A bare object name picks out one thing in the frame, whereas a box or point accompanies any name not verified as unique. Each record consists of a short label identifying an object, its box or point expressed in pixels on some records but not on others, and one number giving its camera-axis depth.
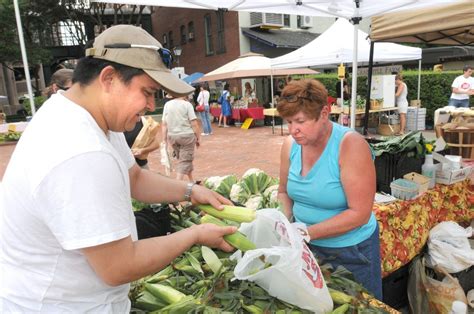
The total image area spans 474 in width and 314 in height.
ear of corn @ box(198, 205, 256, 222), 1.77
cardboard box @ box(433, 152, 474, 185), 3.84
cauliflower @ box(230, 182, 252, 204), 3.21
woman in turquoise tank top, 2.16
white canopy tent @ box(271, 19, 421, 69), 9.58
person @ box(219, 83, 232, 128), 17.28
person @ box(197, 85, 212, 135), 14.98
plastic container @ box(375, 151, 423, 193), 3.65
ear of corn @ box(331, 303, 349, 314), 1.55
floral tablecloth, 3.27
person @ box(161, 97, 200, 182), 6.89
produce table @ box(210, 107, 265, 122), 16.73
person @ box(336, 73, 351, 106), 14.87
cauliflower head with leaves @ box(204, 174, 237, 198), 3.40
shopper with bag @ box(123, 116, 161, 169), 4.90
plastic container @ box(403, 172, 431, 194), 3.58
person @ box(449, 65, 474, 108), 10.55
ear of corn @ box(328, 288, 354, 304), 1.63
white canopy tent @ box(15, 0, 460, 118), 4.26
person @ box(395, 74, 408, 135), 12.55
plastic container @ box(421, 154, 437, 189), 3.78
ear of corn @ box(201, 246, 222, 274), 1.75
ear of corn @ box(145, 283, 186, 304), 1.59
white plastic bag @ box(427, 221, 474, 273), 3.33
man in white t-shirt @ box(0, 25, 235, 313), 1.04
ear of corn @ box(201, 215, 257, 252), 1.65
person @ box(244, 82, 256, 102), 17.91
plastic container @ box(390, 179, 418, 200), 3.46
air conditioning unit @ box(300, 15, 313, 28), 24.90
